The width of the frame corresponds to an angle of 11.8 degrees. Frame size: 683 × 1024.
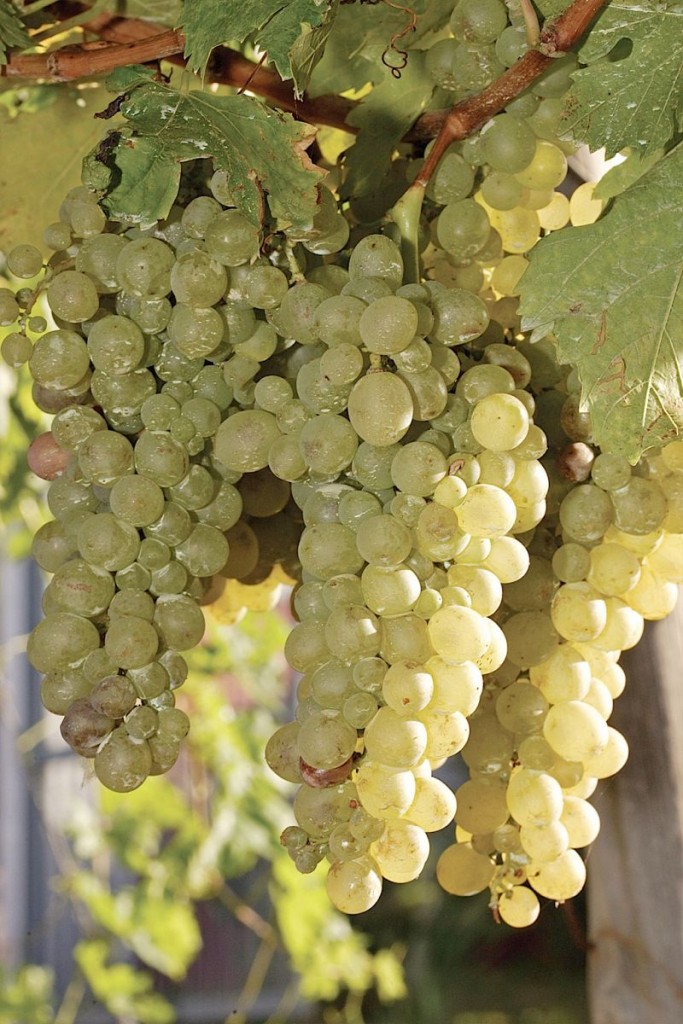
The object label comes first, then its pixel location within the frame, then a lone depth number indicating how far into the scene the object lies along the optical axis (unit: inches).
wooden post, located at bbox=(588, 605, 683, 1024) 50.4
